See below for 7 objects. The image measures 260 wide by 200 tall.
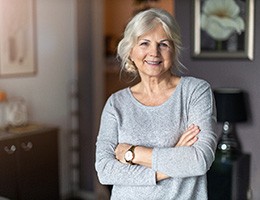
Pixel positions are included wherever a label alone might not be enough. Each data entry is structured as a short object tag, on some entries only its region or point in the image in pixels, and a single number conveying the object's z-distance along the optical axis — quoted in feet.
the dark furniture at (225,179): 9.16
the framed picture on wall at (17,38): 10.19
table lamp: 9.27
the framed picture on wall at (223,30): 9.53
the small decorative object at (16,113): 10.30
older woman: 4.56
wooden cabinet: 9.07
